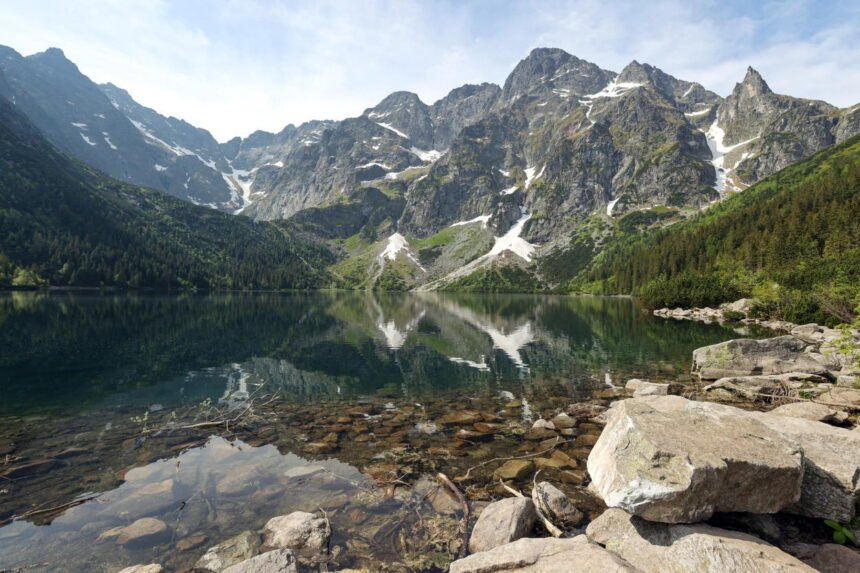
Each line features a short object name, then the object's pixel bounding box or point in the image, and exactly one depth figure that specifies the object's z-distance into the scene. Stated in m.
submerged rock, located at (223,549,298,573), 9.23
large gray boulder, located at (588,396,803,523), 8.16
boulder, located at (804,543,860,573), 7.96
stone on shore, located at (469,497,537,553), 10.28
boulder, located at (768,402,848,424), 15.98
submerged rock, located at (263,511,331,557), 10.70
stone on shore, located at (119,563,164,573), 9.38
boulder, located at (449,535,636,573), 7.50
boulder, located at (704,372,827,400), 23.56
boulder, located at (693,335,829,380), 28.27
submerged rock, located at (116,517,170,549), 11.29
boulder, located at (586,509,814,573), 7.41
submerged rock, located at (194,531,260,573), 10.32
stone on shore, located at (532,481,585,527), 11.43
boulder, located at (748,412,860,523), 9.40
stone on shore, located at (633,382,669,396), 24.13
